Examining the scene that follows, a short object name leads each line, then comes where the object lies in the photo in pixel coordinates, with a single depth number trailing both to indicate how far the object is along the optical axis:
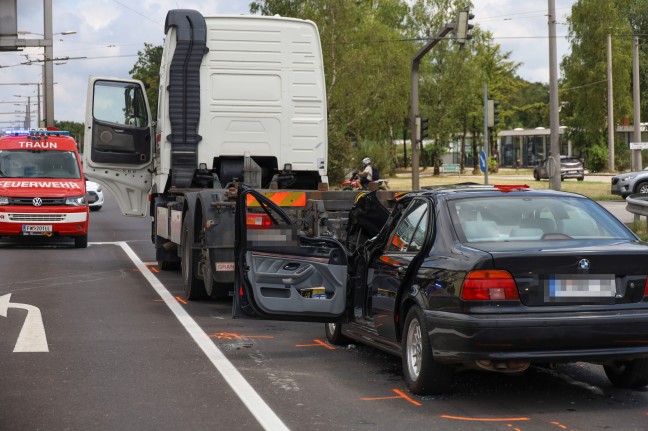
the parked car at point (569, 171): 64.25
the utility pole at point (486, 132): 36.43
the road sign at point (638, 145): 43.61
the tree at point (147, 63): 99.03
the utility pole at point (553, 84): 34.59
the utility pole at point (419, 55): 28.67
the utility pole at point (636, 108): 48.97
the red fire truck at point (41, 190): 22.00
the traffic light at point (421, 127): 33.19
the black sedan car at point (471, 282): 7.08
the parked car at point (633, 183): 39.94
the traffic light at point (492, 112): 36.25
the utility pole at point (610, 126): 66.19
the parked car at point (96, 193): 37.86
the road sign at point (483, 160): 40.16
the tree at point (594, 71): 81.25
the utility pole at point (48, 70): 45.70
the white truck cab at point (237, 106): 15.95
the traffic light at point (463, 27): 28.59
